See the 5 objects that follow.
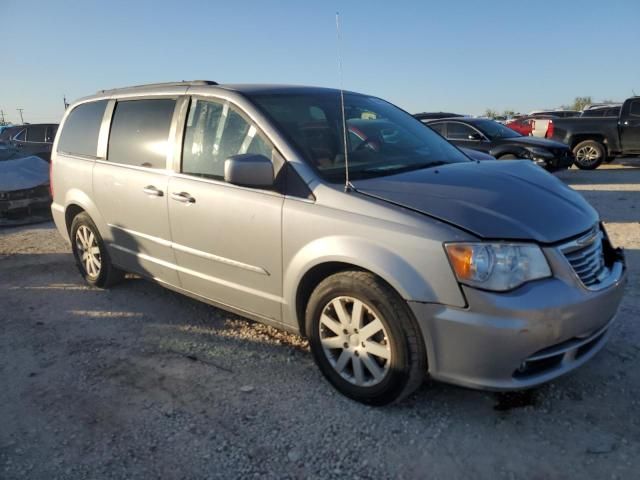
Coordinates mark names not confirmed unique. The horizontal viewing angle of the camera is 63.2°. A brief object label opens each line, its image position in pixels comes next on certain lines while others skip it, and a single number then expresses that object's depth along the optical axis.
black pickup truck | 13.12
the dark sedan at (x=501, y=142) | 10.58
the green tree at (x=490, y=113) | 64.56
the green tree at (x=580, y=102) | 61.67
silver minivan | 2.46
